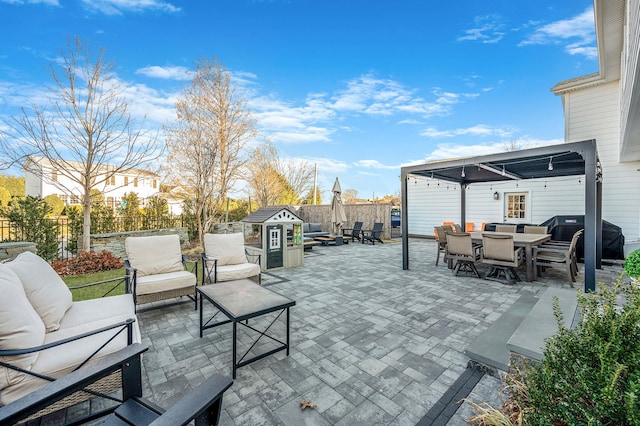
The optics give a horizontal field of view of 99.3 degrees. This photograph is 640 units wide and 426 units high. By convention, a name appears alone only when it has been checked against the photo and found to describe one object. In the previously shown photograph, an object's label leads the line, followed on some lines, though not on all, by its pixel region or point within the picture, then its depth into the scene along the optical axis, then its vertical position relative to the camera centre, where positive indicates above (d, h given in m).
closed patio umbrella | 11.43 +0.05
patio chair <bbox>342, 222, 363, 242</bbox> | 12.04 -0.97
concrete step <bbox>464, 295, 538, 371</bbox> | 2.44 -1.37
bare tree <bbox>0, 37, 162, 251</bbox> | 6.05 +1.96
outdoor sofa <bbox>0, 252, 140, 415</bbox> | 1.60 -0.90
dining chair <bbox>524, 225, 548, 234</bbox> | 7.53 -0.63
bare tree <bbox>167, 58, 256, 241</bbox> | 8.34 +2.57
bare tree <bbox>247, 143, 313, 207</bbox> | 16.39 +2.11
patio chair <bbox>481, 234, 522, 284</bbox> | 5.48 -1.02
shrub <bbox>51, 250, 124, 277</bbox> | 5.80 -1.17
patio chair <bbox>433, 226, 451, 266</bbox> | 7.33 -0.80
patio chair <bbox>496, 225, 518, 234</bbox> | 8.19 -0.62
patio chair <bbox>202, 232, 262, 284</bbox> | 4.45 -0.87
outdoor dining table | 5.57 -0.77
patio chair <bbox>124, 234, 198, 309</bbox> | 3.62 -0.88
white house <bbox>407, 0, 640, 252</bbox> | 5.23 +0.99
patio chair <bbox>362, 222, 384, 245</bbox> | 11.45 -1.10
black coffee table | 2.50 -0.94
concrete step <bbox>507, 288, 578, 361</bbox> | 2.17 -1.13
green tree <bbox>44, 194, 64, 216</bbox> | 12.09 +0.44
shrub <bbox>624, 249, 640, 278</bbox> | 3.05 -0.67
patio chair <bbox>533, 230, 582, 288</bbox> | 5.26 -1.06
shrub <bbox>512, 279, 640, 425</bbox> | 1.19 -0.81
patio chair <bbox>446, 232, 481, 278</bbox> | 5.94 -0.97
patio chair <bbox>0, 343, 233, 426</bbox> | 1.11 -0.84
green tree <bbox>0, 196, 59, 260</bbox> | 5.92 -0.27
